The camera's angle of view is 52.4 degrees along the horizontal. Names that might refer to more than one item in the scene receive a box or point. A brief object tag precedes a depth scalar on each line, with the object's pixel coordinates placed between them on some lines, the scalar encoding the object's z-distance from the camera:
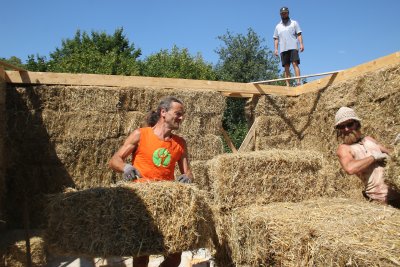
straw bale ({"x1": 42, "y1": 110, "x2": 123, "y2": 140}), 5.93
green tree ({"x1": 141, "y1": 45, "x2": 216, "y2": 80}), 24.58
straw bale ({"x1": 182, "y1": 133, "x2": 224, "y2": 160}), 6.75
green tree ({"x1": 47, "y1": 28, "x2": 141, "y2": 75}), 21.53
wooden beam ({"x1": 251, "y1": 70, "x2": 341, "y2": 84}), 6.80
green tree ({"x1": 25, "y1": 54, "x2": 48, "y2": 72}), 23.15
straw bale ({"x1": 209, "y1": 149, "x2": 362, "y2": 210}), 4.47
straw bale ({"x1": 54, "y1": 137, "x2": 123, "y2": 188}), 5.99
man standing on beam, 8.37
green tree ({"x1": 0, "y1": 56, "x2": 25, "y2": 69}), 38.88
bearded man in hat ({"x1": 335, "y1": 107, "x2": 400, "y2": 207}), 4.00
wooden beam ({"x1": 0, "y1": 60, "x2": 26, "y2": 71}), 5.52
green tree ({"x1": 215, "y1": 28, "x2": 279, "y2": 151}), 21.61
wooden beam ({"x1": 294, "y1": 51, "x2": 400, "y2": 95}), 5.80
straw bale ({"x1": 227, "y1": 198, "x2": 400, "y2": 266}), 2.66
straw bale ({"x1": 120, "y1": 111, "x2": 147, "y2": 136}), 6.38
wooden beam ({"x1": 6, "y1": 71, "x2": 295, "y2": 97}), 5.91
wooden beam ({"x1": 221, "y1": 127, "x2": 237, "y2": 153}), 7.52
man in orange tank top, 4.01
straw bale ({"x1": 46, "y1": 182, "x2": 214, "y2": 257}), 3.35
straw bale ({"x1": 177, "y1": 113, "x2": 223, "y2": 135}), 6.77
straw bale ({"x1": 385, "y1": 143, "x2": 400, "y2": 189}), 3.37
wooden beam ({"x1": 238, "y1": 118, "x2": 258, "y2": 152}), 7.41
